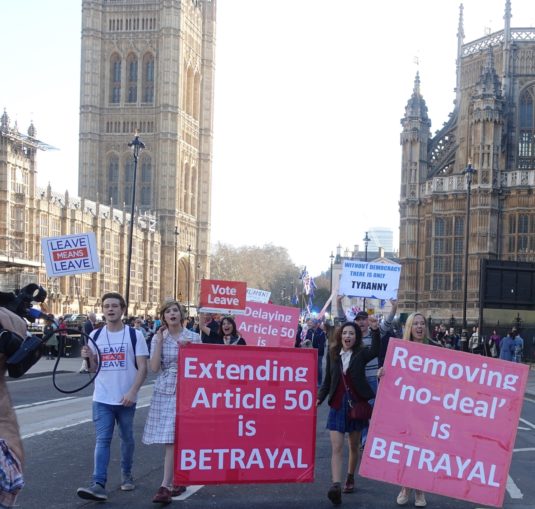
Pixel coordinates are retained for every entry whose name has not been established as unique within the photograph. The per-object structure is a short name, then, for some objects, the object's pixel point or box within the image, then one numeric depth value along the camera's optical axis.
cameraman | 5.43
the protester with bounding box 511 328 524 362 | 32.05
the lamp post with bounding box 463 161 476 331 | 39.97
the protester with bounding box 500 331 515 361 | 31.91
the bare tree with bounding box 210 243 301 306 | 142.00
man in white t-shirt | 9.17
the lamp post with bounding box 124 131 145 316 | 37.20
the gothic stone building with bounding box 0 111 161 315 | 68.44
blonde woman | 9.81
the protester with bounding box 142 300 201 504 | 8.90
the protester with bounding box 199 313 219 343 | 12.83
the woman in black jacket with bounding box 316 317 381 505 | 9.53
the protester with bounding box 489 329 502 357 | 36.01
